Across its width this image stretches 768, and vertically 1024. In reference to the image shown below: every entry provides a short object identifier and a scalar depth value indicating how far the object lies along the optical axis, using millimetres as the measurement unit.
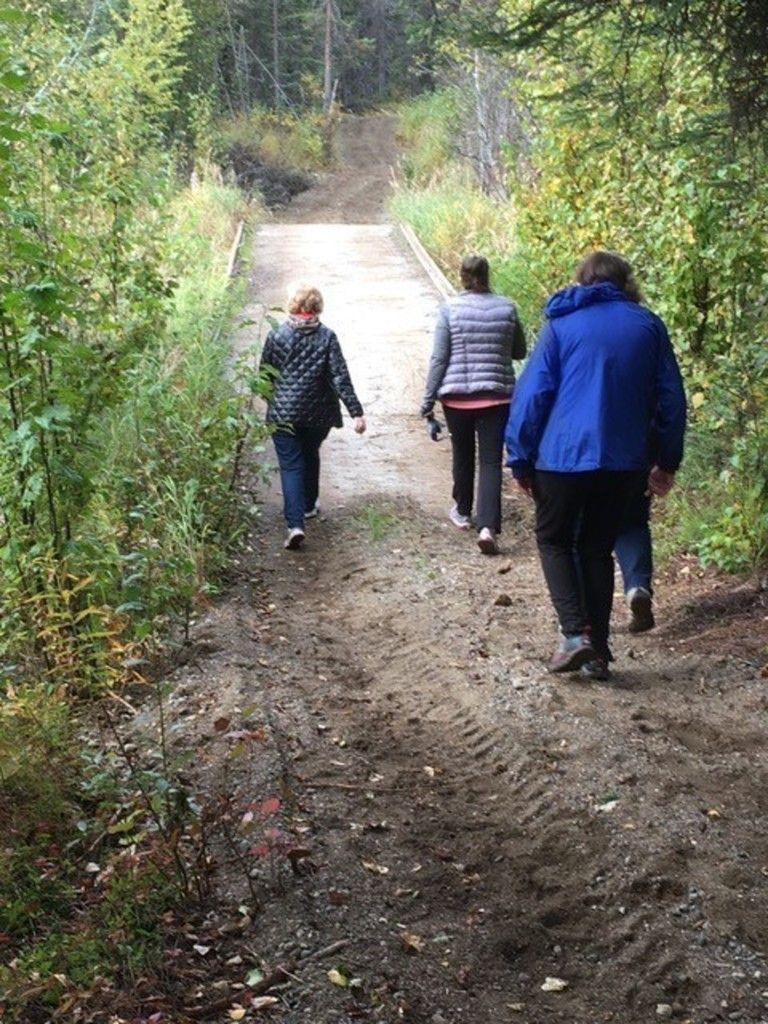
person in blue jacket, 5676
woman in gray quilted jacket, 8516
